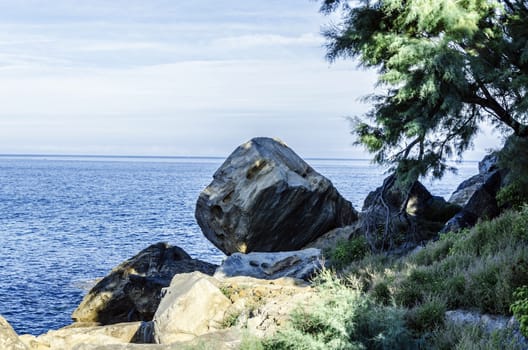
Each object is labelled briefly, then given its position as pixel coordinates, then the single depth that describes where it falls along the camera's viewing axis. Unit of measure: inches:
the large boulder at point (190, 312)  459.2
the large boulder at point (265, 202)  807.1
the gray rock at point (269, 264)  673.0
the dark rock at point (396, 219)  721.6
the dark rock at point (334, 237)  766.5
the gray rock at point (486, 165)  800.0
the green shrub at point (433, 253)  545.3
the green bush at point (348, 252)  687.7
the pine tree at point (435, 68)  655.1
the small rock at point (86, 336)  531.2
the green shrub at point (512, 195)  659.3
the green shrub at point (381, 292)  420.5
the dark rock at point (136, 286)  789.2
